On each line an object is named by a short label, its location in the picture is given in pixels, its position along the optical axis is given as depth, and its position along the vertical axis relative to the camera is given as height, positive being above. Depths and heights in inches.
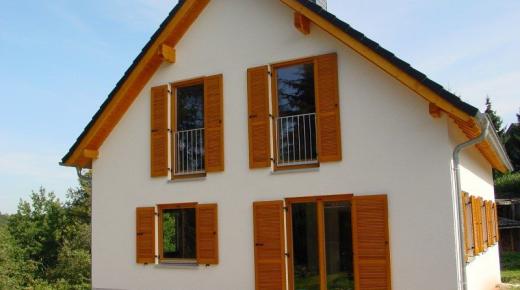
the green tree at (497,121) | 1652.8 +251.5
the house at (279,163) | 361.7 +37.1
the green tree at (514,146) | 1534.2 +167.9
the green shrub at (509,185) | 1214.3 +48.1
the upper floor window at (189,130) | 457.1 +69.6
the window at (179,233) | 433.7 -13.4
